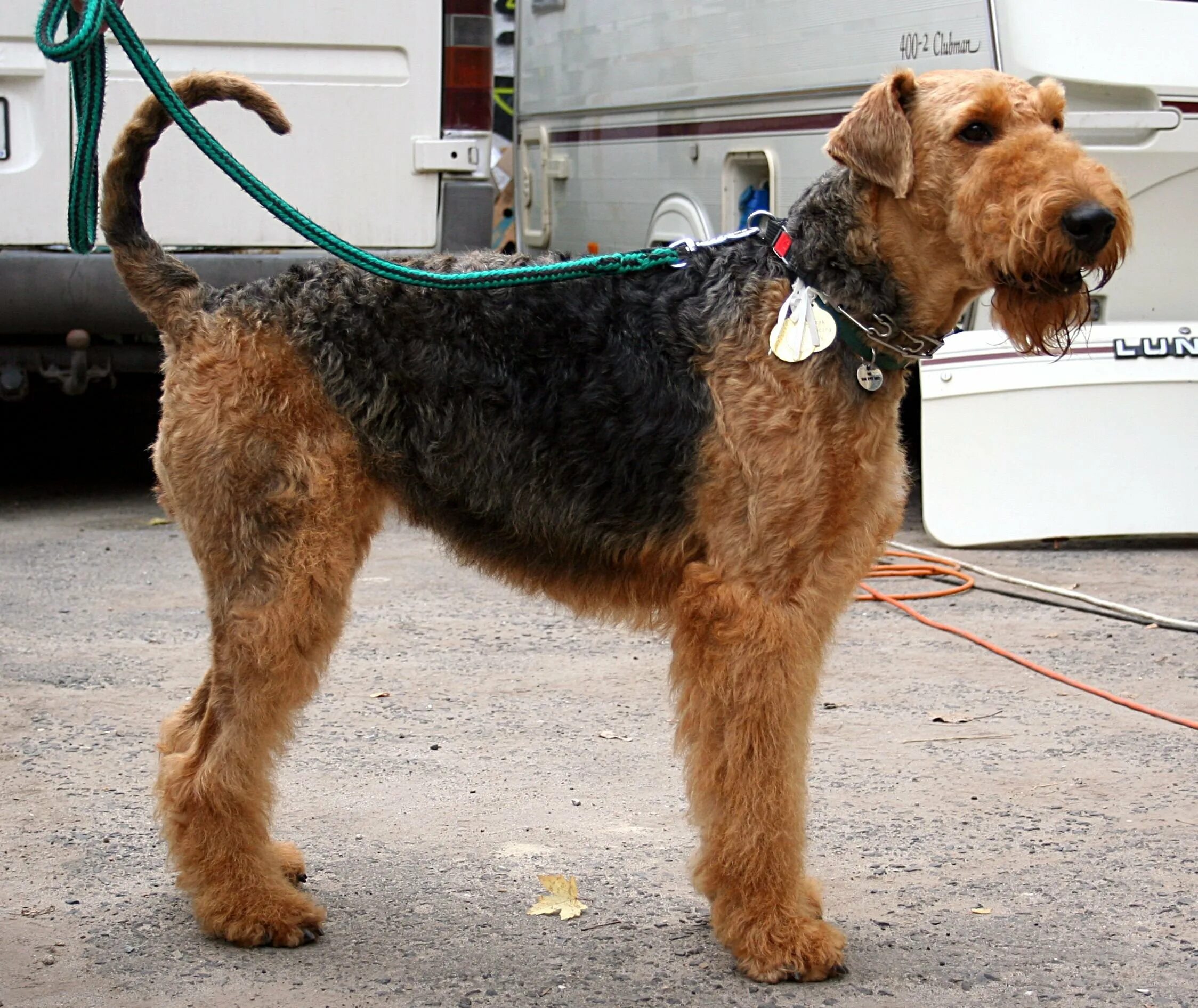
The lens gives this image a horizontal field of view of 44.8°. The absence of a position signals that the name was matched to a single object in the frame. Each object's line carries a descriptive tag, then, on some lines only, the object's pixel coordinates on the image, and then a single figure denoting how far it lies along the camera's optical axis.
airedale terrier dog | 3.07
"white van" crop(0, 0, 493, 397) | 6.56
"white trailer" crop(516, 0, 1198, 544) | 6.27
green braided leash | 3.10
